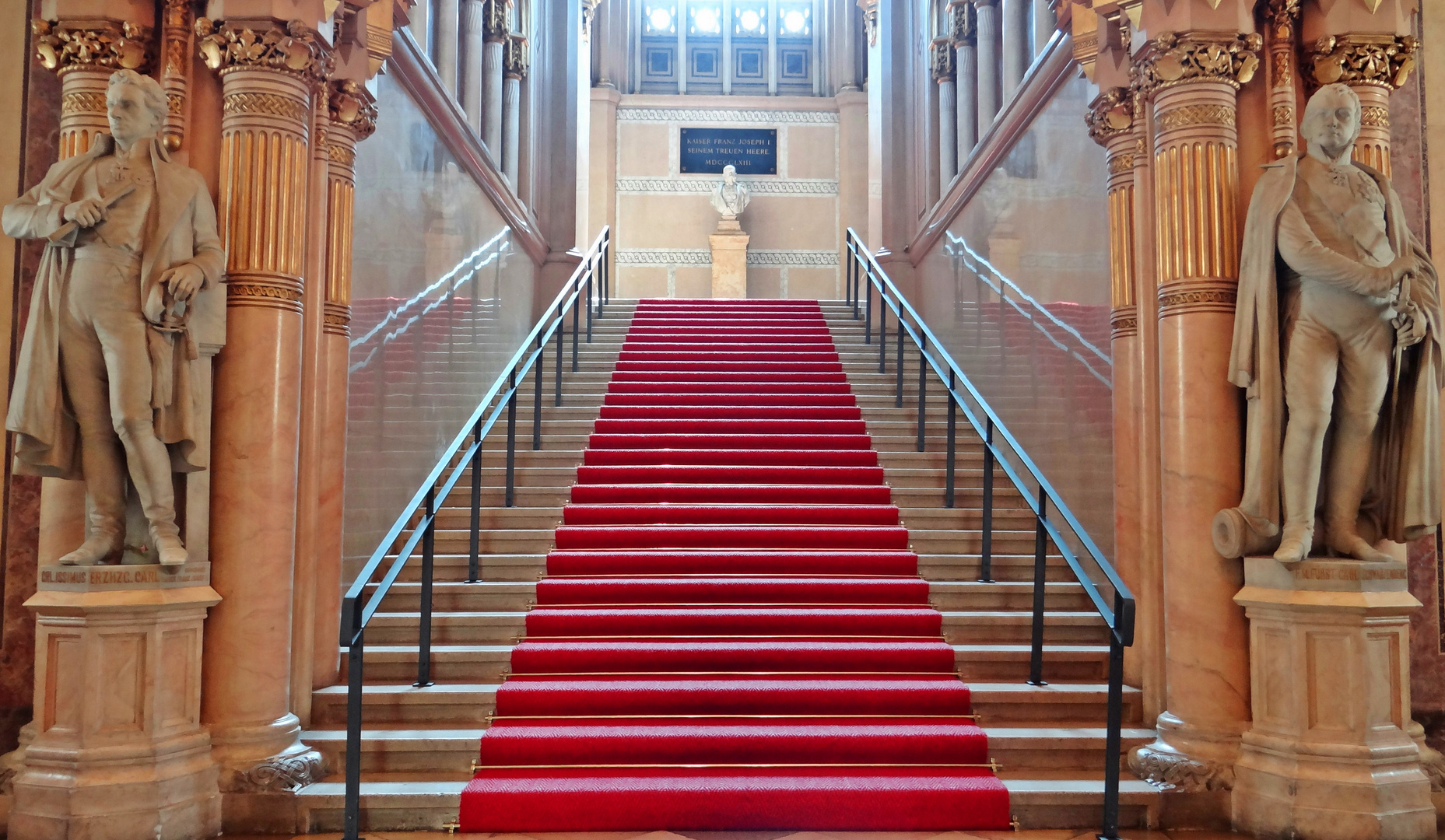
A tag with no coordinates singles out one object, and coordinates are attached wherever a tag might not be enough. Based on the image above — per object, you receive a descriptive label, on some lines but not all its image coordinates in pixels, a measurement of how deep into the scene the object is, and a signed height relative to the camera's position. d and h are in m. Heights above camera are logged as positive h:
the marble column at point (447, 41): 8.47 +3.27
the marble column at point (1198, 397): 4.62 +0.32
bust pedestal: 16.78 +3.10
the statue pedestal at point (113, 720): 4.10 -0.98
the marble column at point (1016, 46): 8.67 +3.33
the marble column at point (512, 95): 10.80 +3.65
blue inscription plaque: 17.62 +5.05
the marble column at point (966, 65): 10.33 +3.79
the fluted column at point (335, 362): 5.26 +0.49
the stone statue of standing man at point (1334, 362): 4.43 +0.45
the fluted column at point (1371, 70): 4.90 +1.78
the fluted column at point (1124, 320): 5.41 +0.74
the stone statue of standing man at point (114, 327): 4.24 +0.52
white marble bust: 16.81 +4.12
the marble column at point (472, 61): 9.22 +3.42
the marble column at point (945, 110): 10.85 +3.58
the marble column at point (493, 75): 10.04 +3.58
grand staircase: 4.45 -0.92
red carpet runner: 4.40 -0.93
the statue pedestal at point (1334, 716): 4.19 -0.95
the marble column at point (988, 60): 9.55 +3.55
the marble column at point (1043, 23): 7.67 +3.14
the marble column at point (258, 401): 4.58 +0.26
